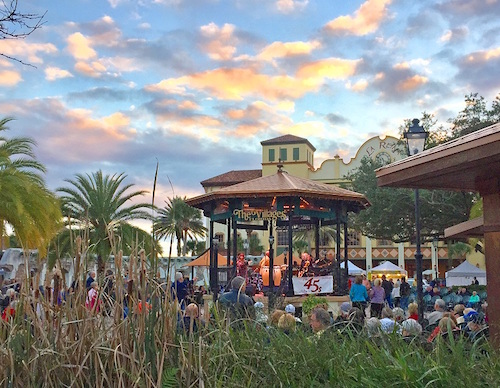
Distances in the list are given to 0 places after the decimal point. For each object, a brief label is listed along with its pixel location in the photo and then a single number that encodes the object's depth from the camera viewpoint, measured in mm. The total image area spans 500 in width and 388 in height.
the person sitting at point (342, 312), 5630
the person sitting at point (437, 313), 8016
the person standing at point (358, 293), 12844
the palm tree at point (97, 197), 23422
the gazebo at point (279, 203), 15752
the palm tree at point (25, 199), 14492
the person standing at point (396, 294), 19703
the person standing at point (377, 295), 13148
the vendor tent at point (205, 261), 24889
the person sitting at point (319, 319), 4234
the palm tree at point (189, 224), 57500
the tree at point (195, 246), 62641
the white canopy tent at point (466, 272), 26734
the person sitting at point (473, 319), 5457
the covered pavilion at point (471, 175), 4633
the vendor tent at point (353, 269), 31153
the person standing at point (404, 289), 21766
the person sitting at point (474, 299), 13719
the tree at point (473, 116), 26328
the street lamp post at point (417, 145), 10109
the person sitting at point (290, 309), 7530
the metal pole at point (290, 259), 15398
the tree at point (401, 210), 27766
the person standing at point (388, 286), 20128
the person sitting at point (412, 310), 8750
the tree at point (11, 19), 5715
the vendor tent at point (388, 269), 32344
